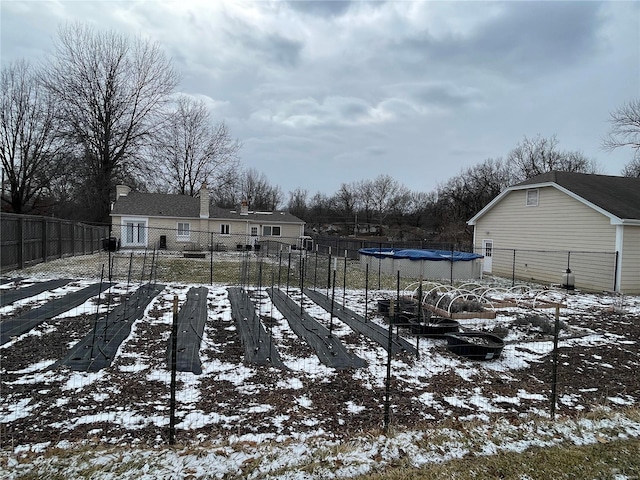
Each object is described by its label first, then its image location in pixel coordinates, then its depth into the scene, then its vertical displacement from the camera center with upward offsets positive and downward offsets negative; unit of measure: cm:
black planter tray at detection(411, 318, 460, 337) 719 -179
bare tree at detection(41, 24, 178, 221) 2964 +812
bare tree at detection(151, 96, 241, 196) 4006 +741
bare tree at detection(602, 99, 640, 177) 2481 +738
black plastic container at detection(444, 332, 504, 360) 617 -185
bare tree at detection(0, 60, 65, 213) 2802 +563
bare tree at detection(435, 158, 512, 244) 4569 +506
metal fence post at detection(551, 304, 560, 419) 411 -169
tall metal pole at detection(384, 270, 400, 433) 372 -171
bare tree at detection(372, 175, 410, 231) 6106 +546
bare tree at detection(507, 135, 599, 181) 4294 +821
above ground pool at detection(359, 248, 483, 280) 1829 -156
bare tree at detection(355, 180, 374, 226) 6175 +516
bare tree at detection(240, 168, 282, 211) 5591 +541
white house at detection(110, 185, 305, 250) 2706 +32
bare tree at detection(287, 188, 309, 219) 6199 +447
